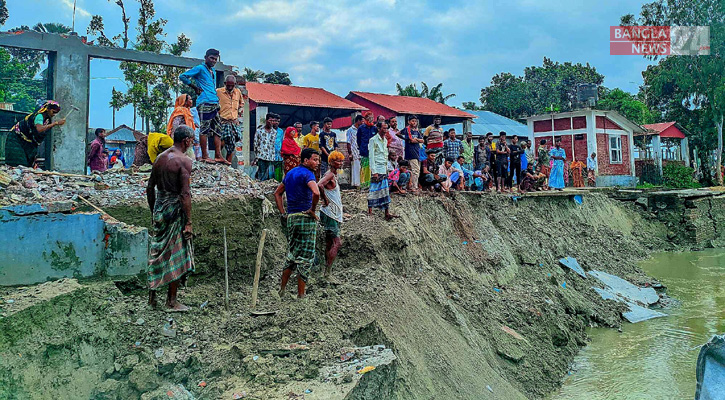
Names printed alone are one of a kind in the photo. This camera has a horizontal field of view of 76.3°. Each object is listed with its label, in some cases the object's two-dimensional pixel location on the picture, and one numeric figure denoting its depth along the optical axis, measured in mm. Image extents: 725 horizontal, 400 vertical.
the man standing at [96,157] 8438
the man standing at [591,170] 22844
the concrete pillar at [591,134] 23859
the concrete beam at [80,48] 7129
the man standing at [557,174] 14831
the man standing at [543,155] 14273
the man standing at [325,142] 9008
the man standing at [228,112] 7312
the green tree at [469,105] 38875
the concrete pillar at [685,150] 29859
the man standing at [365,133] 8844
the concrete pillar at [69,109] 7543
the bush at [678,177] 23391
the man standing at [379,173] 7480
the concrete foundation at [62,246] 3992
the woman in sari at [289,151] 8344
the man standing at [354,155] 9523
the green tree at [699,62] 23203
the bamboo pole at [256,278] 4548
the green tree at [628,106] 32250
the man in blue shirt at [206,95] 6703
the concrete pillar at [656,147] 27812
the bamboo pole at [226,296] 4585
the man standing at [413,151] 9125
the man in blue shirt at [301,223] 4793
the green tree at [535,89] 37625
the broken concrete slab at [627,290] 10108
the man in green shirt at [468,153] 12500
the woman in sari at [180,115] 6527
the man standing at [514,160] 12250
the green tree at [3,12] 25134
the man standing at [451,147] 10820
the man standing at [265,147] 8875
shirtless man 4141
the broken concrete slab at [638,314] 9039
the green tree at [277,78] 31875
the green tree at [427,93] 31109
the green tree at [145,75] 17328
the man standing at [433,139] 9984
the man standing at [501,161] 11953
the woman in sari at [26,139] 6406
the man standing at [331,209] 5434
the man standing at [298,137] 9589
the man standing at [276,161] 9047
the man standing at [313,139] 9296
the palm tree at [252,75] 29695
